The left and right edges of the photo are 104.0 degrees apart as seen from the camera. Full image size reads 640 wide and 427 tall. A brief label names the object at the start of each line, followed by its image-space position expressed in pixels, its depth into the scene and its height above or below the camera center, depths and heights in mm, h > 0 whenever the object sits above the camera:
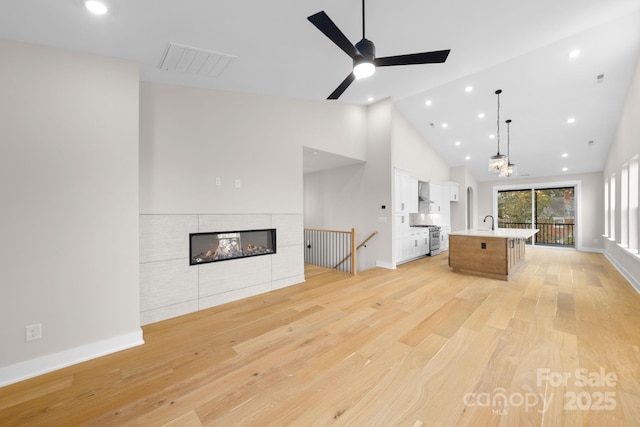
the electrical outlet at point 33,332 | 2123 -1002
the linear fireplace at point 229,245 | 3396 -460
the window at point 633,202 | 3990 +156
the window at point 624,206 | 4594 +116
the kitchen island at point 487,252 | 4629 -782
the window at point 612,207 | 5859 +117
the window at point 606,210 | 6871 +54
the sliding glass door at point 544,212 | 8891 +10
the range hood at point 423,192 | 7539 +634
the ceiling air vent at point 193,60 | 2585 +1708
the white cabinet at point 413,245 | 6062 -831
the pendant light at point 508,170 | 4991 +851
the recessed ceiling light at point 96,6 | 1896 +1612
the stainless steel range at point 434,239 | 7254 -788
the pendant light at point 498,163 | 4781 +955
